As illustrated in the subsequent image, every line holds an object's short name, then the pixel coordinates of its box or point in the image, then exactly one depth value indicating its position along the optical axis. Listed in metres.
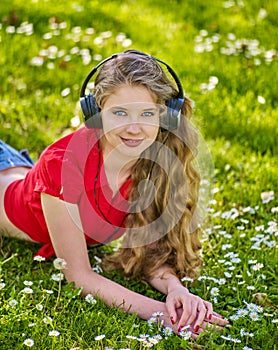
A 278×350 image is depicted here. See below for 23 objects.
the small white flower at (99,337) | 4.07
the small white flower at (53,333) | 4.14
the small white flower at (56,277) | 4.58
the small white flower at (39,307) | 4.49
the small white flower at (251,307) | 4.72
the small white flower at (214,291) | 4.96
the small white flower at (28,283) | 4.57
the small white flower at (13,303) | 4.47
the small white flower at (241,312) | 4.71
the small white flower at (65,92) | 7.65
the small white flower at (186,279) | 4.91
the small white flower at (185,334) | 4.28
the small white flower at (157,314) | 4.53
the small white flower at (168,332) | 4.42
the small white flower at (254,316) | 4.66
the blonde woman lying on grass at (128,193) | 4.72
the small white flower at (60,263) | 4.75
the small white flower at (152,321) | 4.53
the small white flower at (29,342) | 4.06
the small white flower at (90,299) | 4.71
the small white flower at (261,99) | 7.58
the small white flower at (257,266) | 5.09
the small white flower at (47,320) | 4.28
